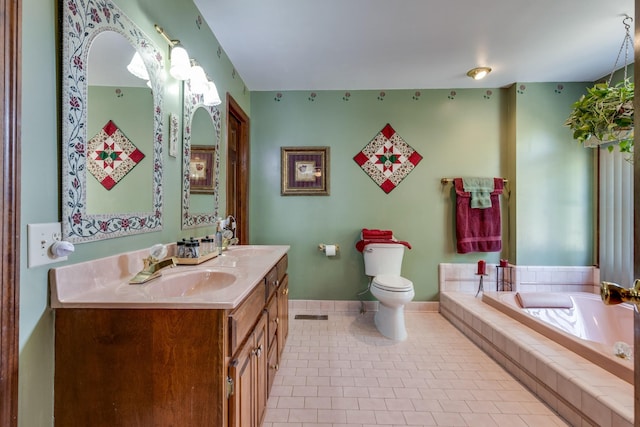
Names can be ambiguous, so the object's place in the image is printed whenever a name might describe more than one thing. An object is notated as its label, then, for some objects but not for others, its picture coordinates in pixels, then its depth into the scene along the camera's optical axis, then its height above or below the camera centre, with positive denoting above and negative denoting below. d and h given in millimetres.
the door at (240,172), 2594 +405
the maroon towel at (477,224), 2764 -113
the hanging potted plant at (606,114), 1462 +561
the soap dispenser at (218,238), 1775 -172
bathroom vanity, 799 -441
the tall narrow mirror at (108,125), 858 +329
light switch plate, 735 -83
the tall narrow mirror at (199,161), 1578 +336
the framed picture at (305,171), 2863 +444
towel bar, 2809 +344
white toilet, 2203 -609
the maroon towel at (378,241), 2631 -287
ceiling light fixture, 2434 +1300
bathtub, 1679 -826
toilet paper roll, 2744 -384
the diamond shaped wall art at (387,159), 2850 +571
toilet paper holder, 2791 -359
